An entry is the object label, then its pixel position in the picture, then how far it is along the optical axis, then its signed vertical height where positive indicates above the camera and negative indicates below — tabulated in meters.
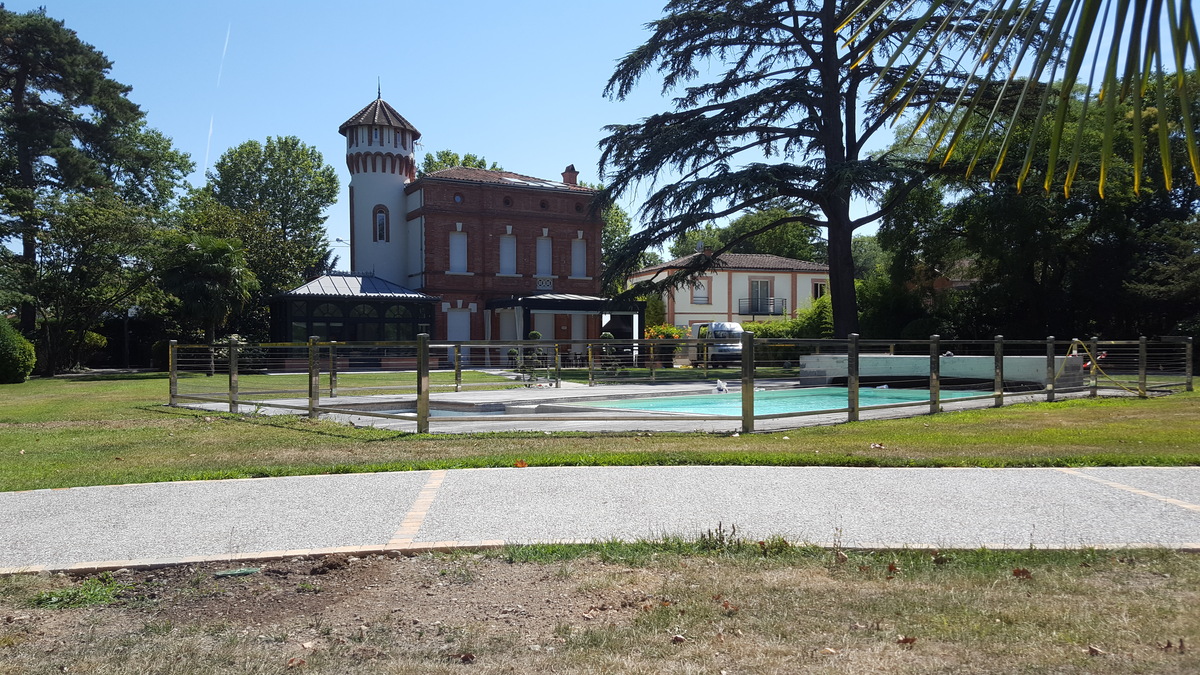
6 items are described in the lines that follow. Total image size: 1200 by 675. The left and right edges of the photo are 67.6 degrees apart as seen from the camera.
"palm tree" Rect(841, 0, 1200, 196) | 1.90 +0.61
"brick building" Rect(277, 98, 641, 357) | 46.00 +5.33
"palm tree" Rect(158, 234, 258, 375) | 35.81 +2.59
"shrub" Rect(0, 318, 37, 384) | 28.36 -0.40
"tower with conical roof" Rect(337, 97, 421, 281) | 47.56 +7.81
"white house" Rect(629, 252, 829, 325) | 61.72 +3.22
